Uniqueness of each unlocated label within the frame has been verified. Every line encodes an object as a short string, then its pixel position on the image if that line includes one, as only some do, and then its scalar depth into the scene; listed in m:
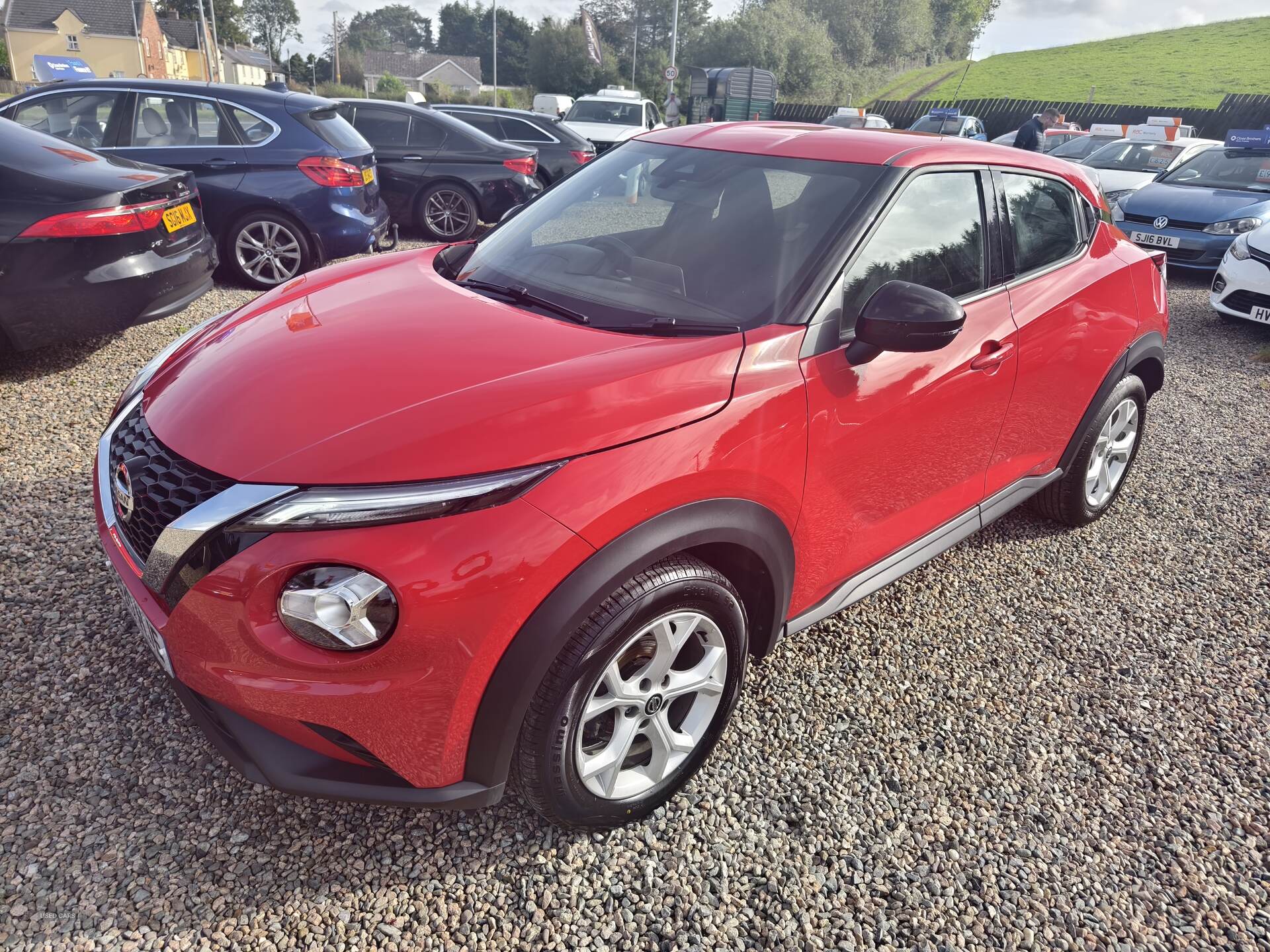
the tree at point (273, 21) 108.00
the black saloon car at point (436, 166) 9.47
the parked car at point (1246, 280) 7.29
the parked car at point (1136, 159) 12.00
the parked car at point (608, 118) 16.72
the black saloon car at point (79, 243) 4.36
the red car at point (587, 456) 1.76
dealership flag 39.23
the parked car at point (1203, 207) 9.23
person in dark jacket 11.95
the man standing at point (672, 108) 26.94
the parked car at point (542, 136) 11.45
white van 30.28
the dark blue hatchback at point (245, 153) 6.59
